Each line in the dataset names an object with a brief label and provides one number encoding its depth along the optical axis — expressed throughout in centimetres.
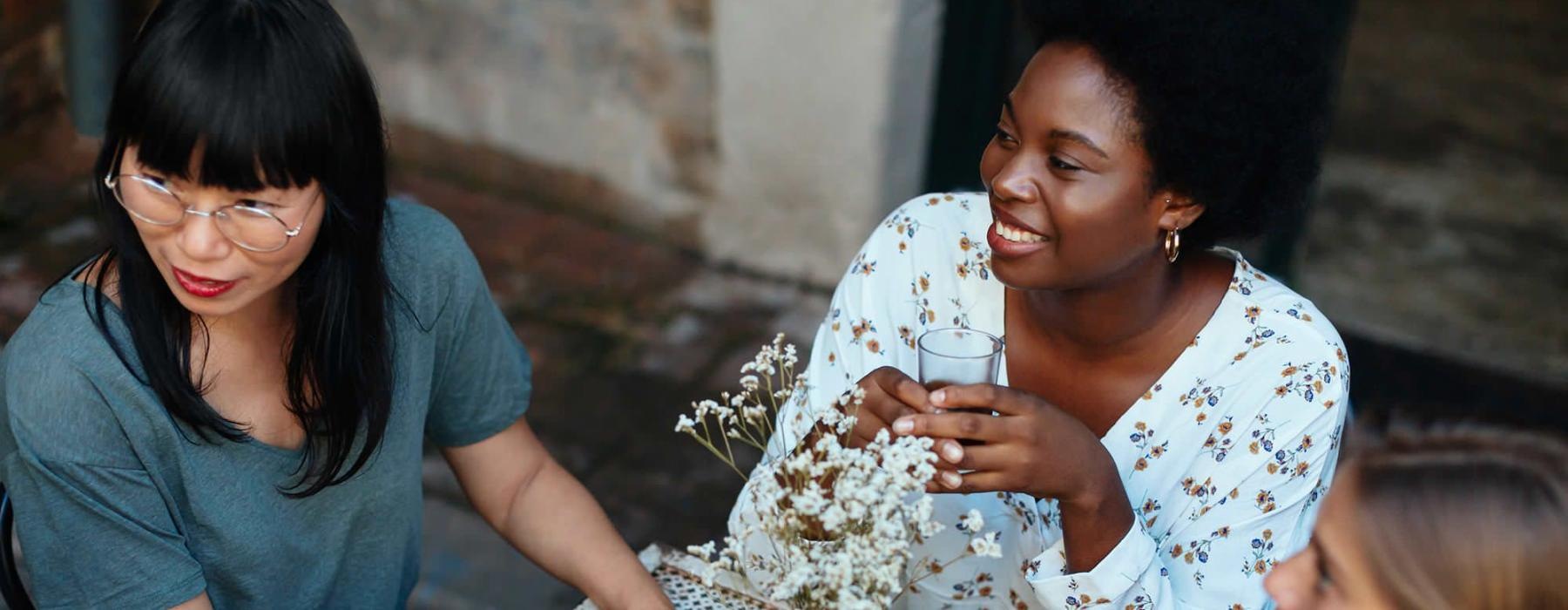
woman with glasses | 168
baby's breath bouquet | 146
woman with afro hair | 191
